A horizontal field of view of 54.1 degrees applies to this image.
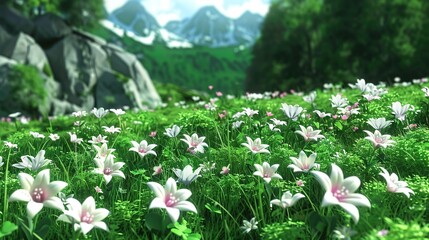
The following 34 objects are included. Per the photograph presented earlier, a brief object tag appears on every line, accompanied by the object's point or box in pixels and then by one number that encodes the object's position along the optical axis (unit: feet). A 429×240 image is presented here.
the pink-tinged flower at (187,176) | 10.64
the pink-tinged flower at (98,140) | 14.68
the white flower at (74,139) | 14.66
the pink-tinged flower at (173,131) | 14.67
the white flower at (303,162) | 10.67
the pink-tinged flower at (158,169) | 12.66
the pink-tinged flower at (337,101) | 17.28
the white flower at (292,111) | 15.46
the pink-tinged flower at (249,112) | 16.65
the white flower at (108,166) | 11.01
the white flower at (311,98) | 20.58
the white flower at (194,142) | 13.51
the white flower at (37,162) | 11.73
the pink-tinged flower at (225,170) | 12.27
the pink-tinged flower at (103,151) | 12.48
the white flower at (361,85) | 18.66
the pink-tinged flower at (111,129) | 15.77
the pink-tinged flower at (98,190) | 11.27
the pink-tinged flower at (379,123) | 13.61
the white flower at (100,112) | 16.92
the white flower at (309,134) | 13.60
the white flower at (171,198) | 8.64
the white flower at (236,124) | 16.91
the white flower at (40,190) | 8.68
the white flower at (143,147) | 13.33
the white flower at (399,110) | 14.63
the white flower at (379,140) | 11.68
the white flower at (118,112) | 17.22
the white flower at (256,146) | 12.40
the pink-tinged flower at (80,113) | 18.01
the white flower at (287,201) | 9.37
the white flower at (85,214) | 8.63
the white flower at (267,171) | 10.56
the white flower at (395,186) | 9.56
